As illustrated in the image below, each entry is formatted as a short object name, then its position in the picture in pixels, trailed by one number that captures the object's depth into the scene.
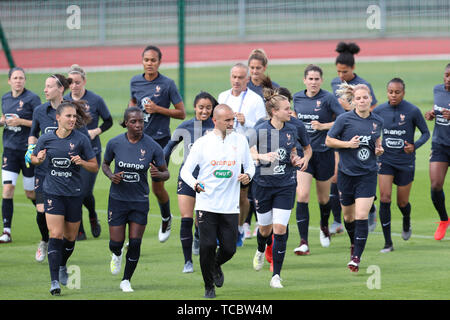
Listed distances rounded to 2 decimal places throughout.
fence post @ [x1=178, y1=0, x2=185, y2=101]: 22.78
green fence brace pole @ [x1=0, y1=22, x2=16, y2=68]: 22.34
